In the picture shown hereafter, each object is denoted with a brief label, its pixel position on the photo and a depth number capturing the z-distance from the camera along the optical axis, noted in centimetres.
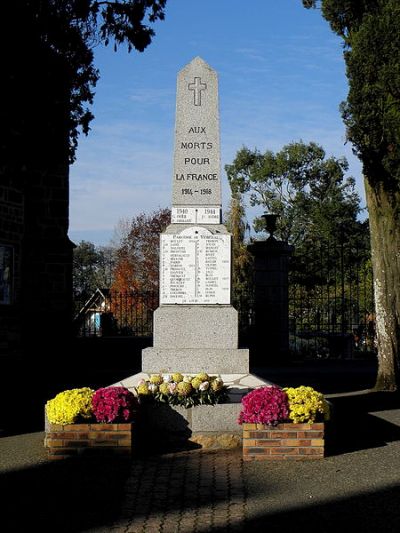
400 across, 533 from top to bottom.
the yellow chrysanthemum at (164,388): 883
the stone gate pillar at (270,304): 1873
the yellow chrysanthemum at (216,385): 888
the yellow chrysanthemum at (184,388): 879
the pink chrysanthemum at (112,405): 817
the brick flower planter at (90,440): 823
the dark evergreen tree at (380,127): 1288
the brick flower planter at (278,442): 809
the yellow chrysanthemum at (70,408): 820
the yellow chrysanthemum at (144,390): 888
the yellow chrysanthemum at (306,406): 805
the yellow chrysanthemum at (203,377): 896
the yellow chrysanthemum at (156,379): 900
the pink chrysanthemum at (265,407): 799
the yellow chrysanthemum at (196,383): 887
